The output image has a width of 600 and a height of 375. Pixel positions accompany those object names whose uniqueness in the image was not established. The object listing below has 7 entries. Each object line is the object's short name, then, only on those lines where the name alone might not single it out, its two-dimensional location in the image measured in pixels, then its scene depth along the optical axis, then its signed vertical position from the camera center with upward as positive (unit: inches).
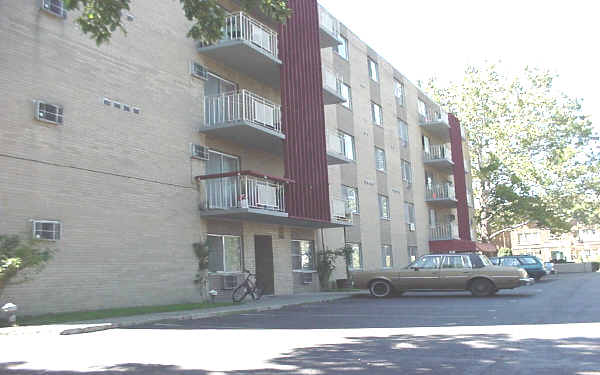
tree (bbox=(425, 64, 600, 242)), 1931.6 +324.2
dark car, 1182.9 -28.2
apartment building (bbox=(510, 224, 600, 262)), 3759.8 +25.0
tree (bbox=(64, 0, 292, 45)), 337.7 +149.1
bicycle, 717.5 -36.1
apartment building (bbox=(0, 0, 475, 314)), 546.6 +131.5
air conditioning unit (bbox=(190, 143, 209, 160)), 735.7 +139.0
